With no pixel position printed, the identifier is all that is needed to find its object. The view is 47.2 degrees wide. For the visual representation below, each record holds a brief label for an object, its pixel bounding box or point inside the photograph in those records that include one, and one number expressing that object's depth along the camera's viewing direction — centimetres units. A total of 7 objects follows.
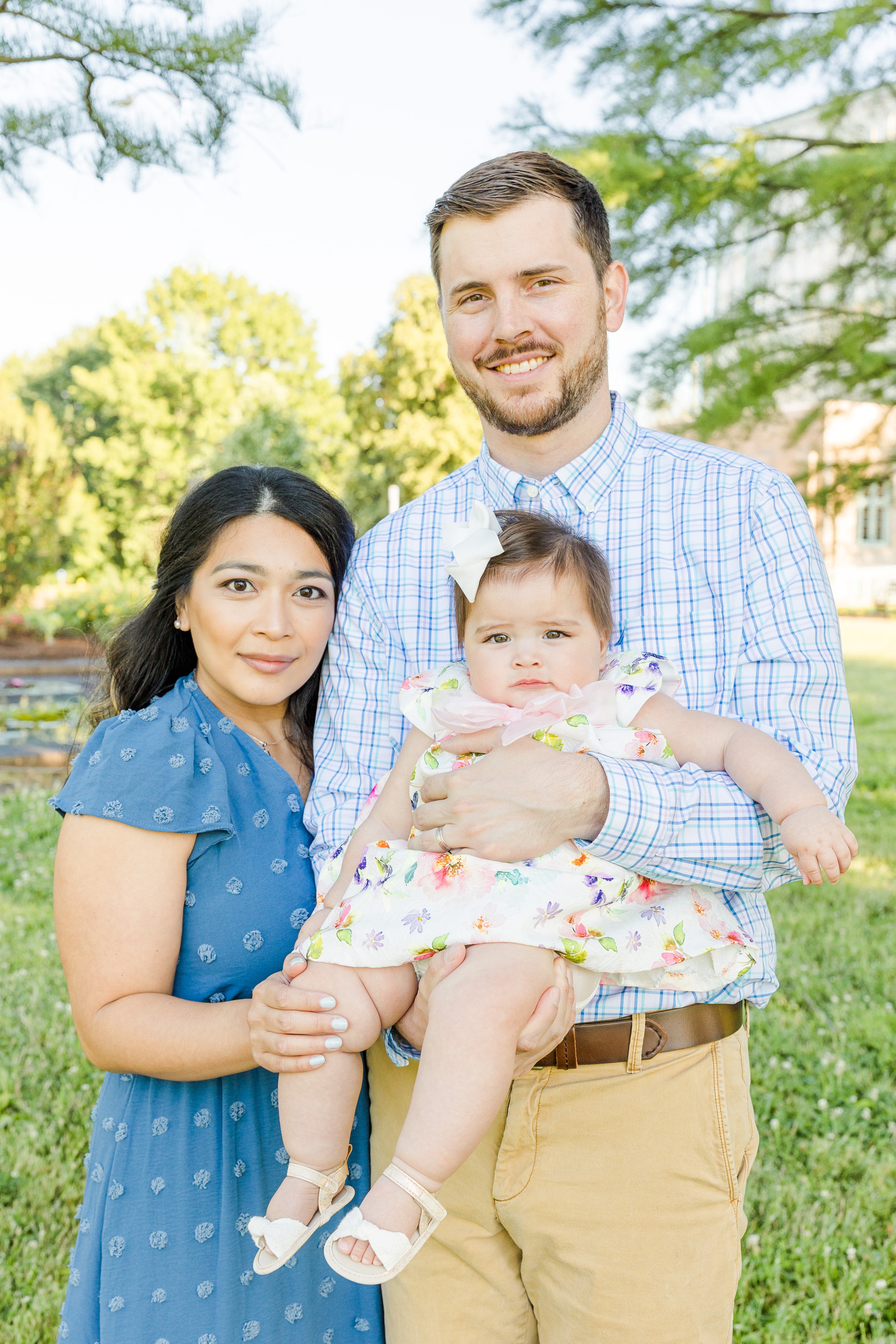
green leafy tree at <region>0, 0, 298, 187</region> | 403
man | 176
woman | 184
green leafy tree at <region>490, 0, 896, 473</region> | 562
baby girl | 158
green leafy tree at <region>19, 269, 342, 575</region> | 2539
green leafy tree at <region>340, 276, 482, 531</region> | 2322
